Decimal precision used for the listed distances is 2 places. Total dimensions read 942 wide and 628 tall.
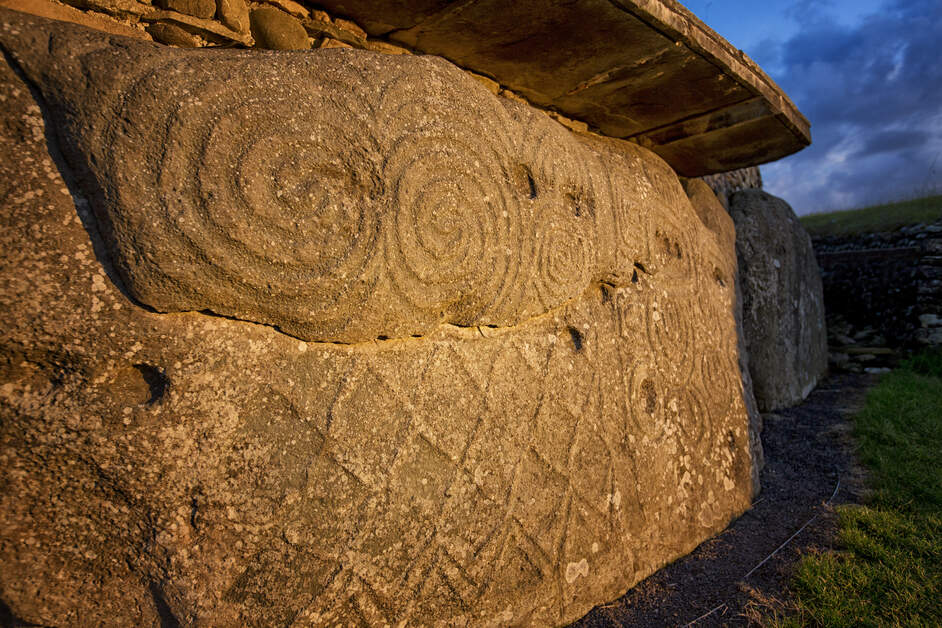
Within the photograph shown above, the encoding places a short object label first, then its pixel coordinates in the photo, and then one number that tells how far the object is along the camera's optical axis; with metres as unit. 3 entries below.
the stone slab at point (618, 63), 1.93
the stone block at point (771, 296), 4.43
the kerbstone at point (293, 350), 1.21
